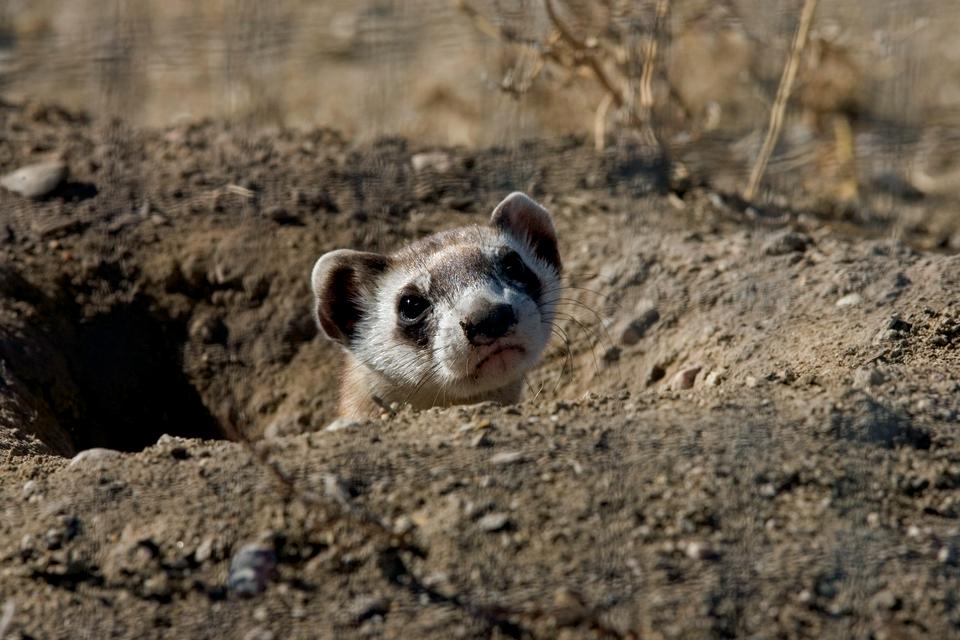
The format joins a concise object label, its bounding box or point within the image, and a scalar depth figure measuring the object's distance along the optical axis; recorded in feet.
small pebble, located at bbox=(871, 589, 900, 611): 17.98
